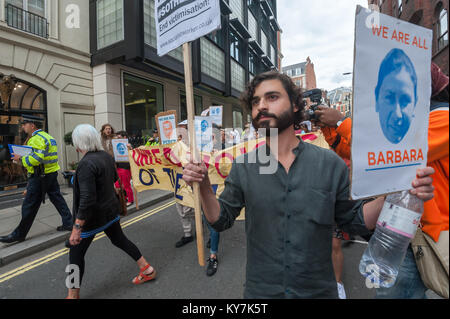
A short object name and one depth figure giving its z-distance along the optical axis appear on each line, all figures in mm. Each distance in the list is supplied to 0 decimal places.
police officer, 3914
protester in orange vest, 1096
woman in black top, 2426
